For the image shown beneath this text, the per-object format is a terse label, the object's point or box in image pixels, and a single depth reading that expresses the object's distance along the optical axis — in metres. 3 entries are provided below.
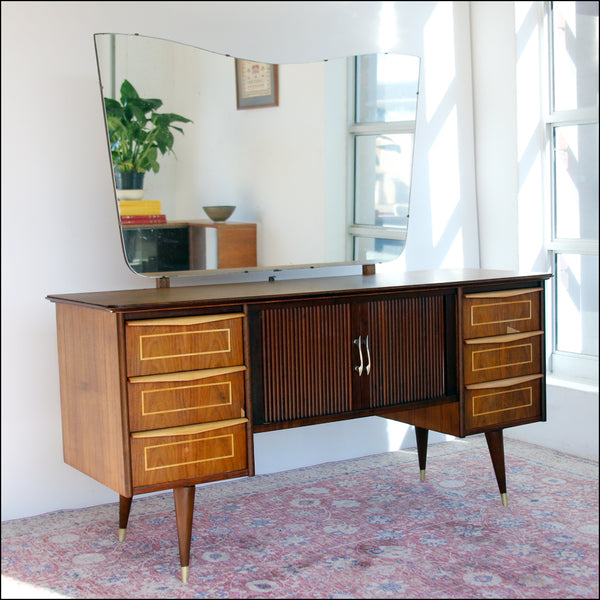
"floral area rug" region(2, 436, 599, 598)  2.17
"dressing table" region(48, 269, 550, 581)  2.12
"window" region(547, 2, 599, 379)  3.24
